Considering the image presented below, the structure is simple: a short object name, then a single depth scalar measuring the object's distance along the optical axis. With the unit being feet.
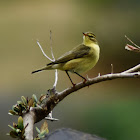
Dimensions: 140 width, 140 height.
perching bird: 19.31
